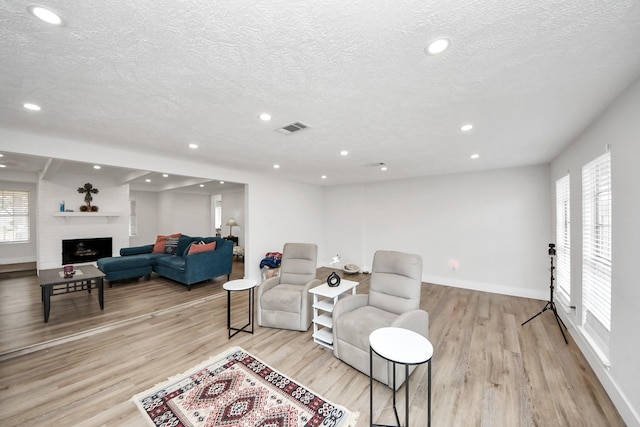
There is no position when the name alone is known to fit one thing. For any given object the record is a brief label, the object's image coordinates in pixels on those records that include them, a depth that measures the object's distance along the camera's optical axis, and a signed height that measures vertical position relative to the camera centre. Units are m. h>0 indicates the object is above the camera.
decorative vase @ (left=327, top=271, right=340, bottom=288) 3.06 -0.87
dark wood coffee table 3.32 -0.96
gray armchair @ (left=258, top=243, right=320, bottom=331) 3.09 -1.06
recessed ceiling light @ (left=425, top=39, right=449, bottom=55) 1.27 +0.92
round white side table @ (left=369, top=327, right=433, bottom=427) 1.44 -0.89
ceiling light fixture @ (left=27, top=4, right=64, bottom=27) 1.07 +0.94
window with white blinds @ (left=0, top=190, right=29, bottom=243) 6.40 +0.03
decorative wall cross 6.08 +0.64
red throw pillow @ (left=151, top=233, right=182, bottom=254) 6.20 -0.77
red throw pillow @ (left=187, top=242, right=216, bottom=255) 5.13 -0.72
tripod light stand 3.17 -1.34
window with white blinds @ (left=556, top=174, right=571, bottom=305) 3.28 -0.43
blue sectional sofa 4.86 -1.04
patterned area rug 1.77 -1.53
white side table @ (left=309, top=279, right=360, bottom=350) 2.78 -1.19
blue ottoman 4.90 -1.10
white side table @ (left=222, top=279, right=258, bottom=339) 2.97 -0.91
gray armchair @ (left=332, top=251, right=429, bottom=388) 2.18 -1.03
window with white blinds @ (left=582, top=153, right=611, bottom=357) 2.17 -0.40
